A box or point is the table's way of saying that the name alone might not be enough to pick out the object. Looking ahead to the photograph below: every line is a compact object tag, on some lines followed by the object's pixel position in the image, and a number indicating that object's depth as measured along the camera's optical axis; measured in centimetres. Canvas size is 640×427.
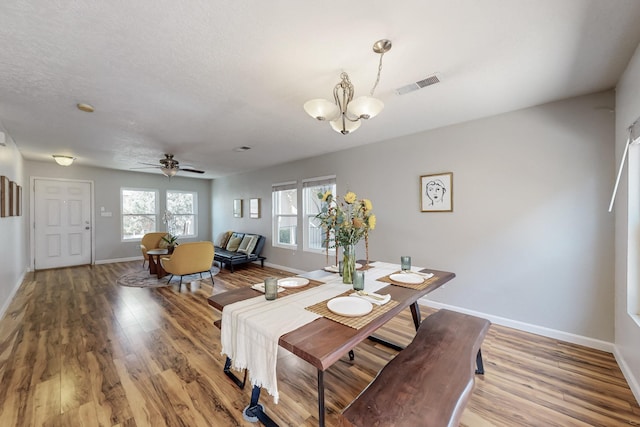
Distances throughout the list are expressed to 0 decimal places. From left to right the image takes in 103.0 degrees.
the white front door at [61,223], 546
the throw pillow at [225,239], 667
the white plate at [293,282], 188
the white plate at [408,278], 197
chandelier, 173
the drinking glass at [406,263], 230
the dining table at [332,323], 110
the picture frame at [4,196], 295
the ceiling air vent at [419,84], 210
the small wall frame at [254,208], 618
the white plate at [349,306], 139
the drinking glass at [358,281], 176
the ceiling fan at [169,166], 429
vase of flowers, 183
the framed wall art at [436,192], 321
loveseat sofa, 545
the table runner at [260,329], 123
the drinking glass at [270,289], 160
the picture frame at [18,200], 407
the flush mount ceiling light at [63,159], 460
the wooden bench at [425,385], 106
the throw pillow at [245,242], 603
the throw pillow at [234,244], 623
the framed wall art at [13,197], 345
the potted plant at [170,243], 495
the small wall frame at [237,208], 674
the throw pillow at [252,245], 580
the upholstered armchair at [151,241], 558
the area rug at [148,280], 450
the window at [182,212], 731
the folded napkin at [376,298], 156
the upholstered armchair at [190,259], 416
